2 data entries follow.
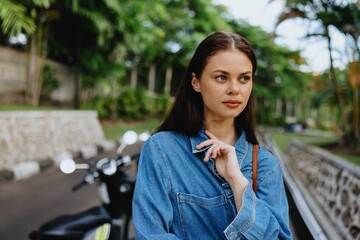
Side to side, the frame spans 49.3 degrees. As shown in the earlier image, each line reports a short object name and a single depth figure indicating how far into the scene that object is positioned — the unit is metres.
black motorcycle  2.33
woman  1.24
